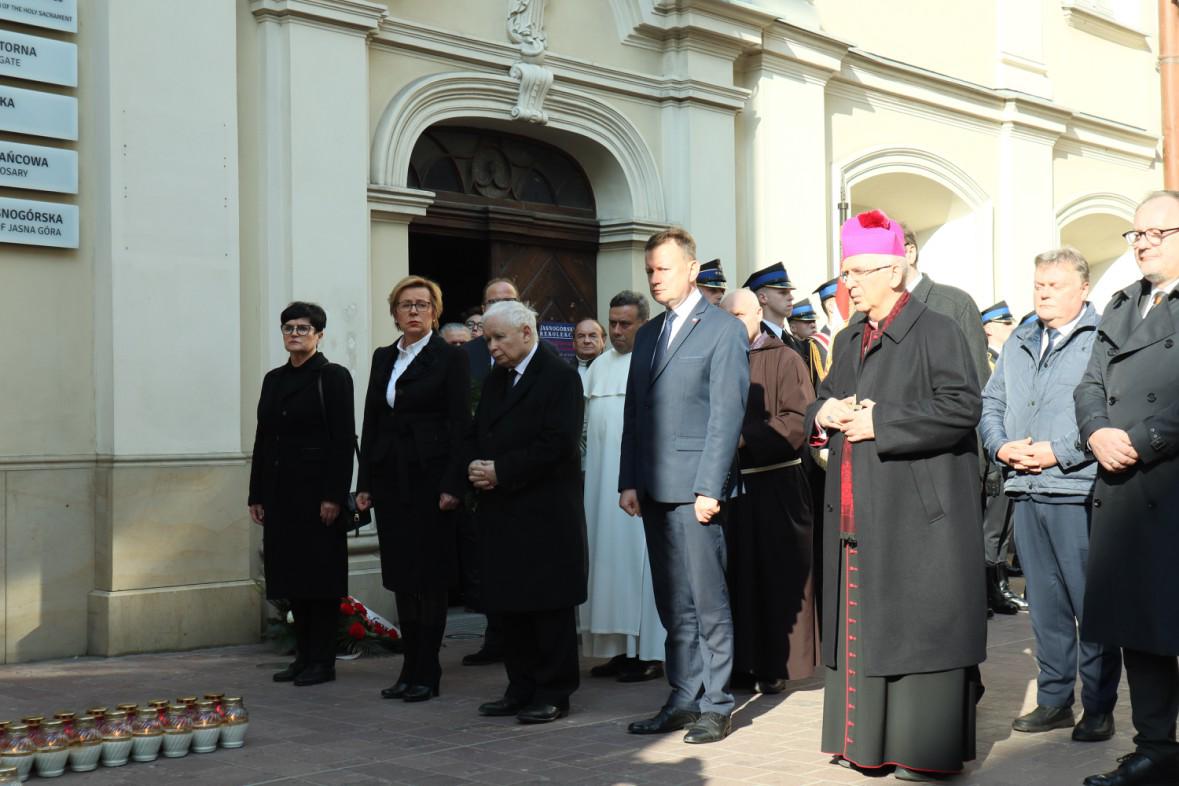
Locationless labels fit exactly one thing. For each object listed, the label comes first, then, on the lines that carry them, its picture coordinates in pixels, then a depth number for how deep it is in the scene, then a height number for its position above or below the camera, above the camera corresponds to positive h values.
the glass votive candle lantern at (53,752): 4.94 -1.21
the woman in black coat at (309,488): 6.85 -0.40
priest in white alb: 7.04 -0.76
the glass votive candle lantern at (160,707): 5.28 -1.13
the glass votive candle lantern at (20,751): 4.83 -1.19
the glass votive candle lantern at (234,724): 5.36 -1.21
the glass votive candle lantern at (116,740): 5.12 -1.21
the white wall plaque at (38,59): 7.50 +1.91
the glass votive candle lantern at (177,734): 5.25 -1.22
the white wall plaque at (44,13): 7.50 +2.16
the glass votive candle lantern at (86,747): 5.03 -1.21
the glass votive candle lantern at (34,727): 4.95 -1.13
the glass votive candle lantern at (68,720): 5.04 -1.12
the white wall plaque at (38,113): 7.49 +1.62
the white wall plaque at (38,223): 7.46 +1.02
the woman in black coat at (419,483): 6.41 -0.35
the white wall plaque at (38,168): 7.48 +1.32
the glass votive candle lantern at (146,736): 5.17 -1.21
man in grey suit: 5.50 -0.24
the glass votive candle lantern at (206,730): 5.31 -1.22
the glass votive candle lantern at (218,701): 5.37 -1.13
